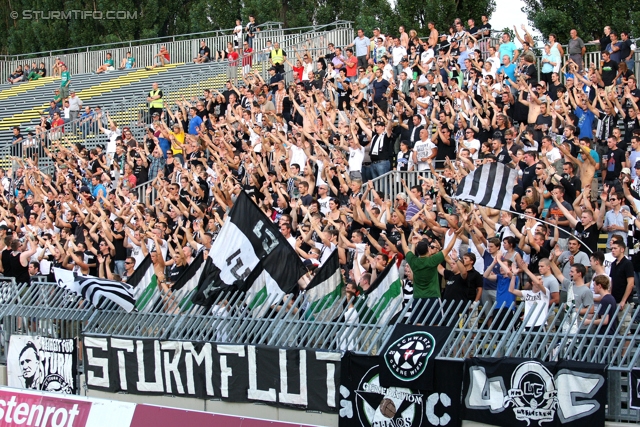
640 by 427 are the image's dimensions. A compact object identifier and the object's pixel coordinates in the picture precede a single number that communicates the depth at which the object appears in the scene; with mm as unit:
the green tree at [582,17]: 35344
